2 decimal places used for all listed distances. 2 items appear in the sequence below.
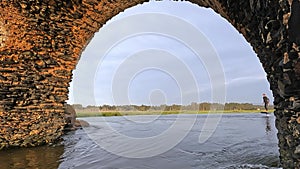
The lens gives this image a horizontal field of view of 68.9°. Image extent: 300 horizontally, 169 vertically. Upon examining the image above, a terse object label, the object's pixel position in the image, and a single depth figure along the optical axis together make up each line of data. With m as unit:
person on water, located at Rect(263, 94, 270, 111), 17.49
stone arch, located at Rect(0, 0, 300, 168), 5.05
